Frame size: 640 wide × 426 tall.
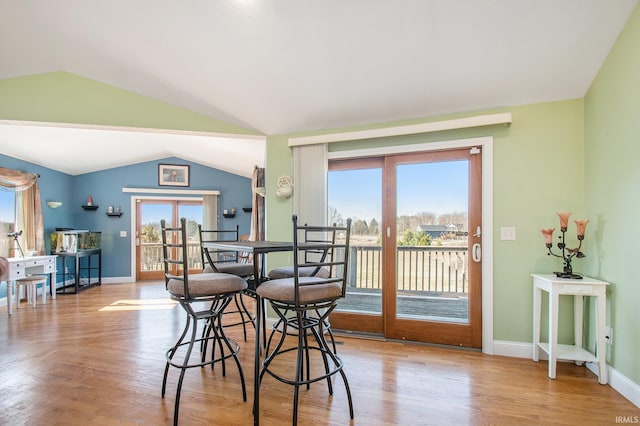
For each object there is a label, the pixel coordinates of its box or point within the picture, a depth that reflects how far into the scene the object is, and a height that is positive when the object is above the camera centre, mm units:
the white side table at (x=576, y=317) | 2176 -819
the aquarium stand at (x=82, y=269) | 5486 -1183
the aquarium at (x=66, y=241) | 5516 -560
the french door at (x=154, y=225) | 6719 -323
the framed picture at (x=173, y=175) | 6738 +811
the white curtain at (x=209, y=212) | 6742 -27
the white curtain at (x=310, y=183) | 3240 +300
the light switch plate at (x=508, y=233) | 2701 -201
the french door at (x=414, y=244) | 2873 -340
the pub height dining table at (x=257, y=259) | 1696 -287
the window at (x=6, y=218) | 4637 -112
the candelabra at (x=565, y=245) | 2365 -276
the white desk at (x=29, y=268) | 4110 -893
